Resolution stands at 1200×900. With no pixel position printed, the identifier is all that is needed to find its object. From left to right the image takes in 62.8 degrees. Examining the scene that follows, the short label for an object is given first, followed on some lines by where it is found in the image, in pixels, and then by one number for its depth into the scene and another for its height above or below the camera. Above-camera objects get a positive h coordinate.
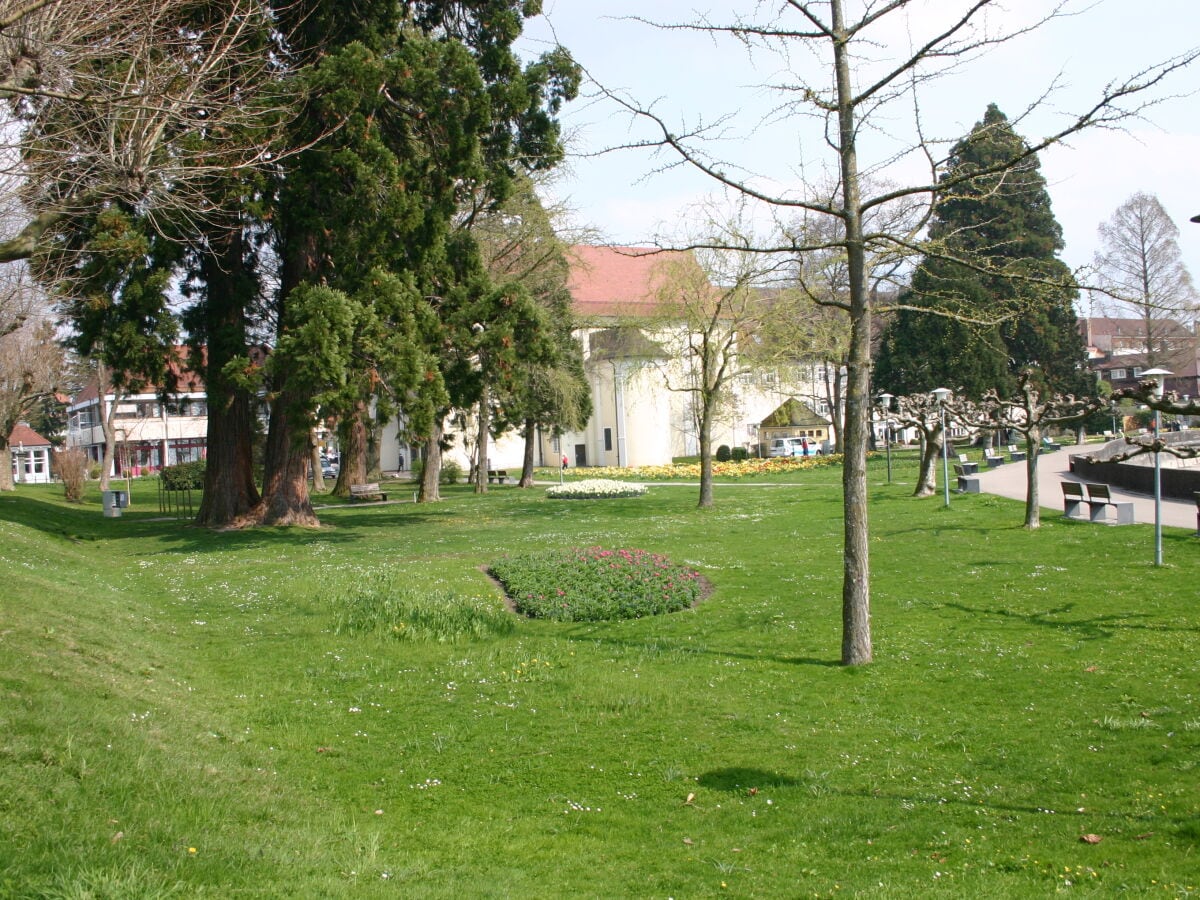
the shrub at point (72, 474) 41.44 -1.01
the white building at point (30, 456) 77.56 -0.43
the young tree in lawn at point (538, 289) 34.19 +6.34
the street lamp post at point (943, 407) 24.95 +1.01
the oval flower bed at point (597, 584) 13.45 -2.10
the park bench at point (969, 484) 28.76 -1.24
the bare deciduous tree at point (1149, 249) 58.12 +11.45
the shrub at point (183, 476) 40.19 -1.14
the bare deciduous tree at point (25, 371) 40.78 +3.43
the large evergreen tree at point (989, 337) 50.25 +5.66
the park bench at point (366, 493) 37.53 -1.73
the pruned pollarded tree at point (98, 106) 8.85 +3.62
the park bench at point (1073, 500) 21.20 -1.29
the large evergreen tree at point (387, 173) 21.88 +6.51
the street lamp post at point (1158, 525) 14.47 -1.26
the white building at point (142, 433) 82.00 +1.56
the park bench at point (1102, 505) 19.75 -1.33
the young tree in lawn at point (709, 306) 28.69 +4.28
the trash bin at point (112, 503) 32.69 -1.79
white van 61.72 -0.23
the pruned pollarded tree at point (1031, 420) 19.59 +0.46
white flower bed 36.28 -1.68
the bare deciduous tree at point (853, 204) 9.06 +2.26
